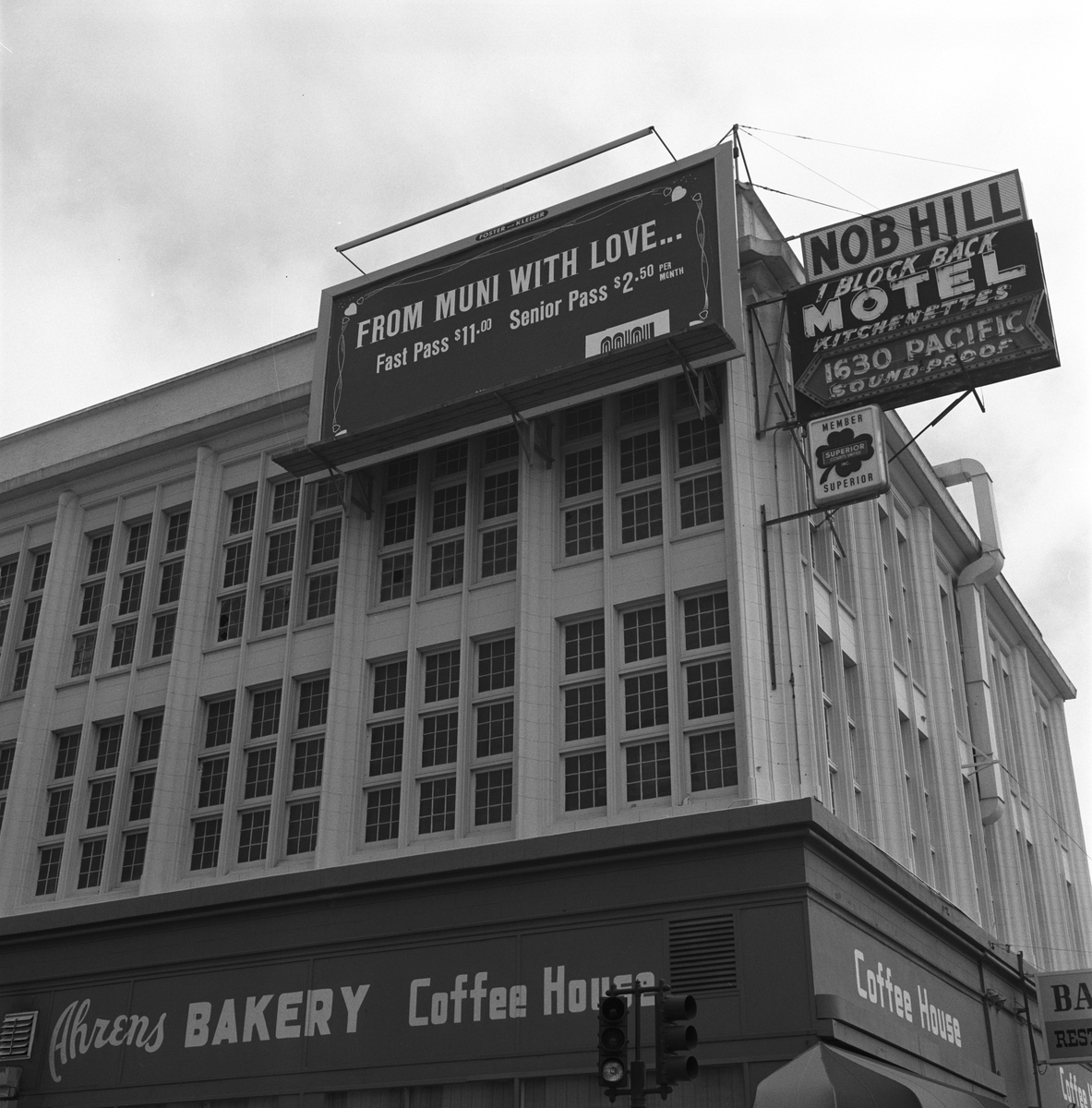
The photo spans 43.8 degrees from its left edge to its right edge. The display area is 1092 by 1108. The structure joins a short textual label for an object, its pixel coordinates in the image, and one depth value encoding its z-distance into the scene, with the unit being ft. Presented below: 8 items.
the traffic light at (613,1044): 49.75
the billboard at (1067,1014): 94.73
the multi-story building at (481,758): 70.33
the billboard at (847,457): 77.41
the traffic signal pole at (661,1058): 49.80
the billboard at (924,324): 80.07
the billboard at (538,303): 81.61
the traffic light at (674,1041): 49.90
